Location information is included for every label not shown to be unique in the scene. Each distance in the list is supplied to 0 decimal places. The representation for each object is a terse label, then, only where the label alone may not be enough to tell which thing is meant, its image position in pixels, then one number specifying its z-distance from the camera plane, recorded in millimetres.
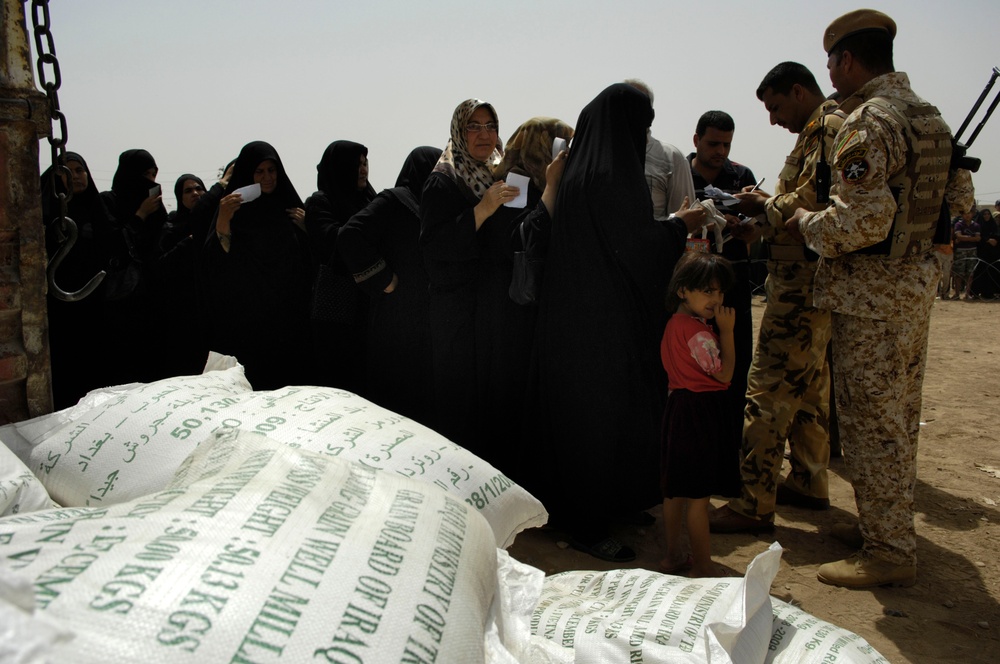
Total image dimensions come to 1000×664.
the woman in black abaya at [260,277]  4387
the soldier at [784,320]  3545
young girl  2973
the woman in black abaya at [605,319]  3248
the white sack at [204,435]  2021
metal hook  2354
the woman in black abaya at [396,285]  4016
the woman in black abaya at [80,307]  4383
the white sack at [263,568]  1129
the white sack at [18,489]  1847
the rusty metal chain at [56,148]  2238
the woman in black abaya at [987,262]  14477
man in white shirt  3930
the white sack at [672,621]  1719
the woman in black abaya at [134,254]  4617
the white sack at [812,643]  1818
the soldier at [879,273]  2885
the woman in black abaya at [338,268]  4316
